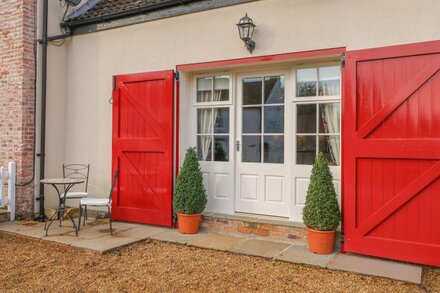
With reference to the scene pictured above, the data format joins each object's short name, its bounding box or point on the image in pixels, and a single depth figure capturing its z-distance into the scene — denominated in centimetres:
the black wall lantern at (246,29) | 510
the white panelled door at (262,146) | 546
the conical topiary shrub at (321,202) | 442
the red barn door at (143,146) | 590
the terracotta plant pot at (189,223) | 542
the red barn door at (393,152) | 414
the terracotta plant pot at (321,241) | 448
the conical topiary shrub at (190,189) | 536
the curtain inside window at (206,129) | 603
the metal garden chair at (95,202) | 535
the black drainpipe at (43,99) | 659
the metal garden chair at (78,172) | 677
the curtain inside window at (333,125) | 504
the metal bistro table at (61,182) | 549
